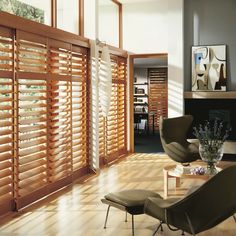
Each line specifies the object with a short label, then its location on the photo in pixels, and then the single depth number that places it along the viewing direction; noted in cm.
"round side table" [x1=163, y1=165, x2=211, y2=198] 520
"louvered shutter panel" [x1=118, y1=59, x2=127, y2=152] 874
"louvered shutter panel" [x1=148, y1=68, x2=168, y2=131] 1361
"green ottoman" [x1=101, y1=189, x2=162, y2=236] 396
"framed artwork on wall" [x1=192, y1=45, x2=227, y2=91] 839
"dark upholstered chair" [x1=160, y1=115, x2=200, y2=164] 653
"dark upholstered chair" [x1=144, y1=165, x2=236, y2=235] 328
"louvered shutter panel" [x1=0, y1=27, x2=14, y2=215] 456
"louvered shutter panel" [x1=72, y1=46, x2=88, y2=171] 647
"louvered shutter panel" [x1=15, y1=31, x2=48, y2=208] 491
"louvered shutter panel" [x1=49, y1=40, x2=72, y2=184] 569
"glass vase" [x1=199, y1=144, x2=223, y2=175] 529
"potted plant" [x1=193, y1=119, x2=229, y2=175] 529
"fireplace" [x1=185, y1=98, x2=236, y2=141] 839
